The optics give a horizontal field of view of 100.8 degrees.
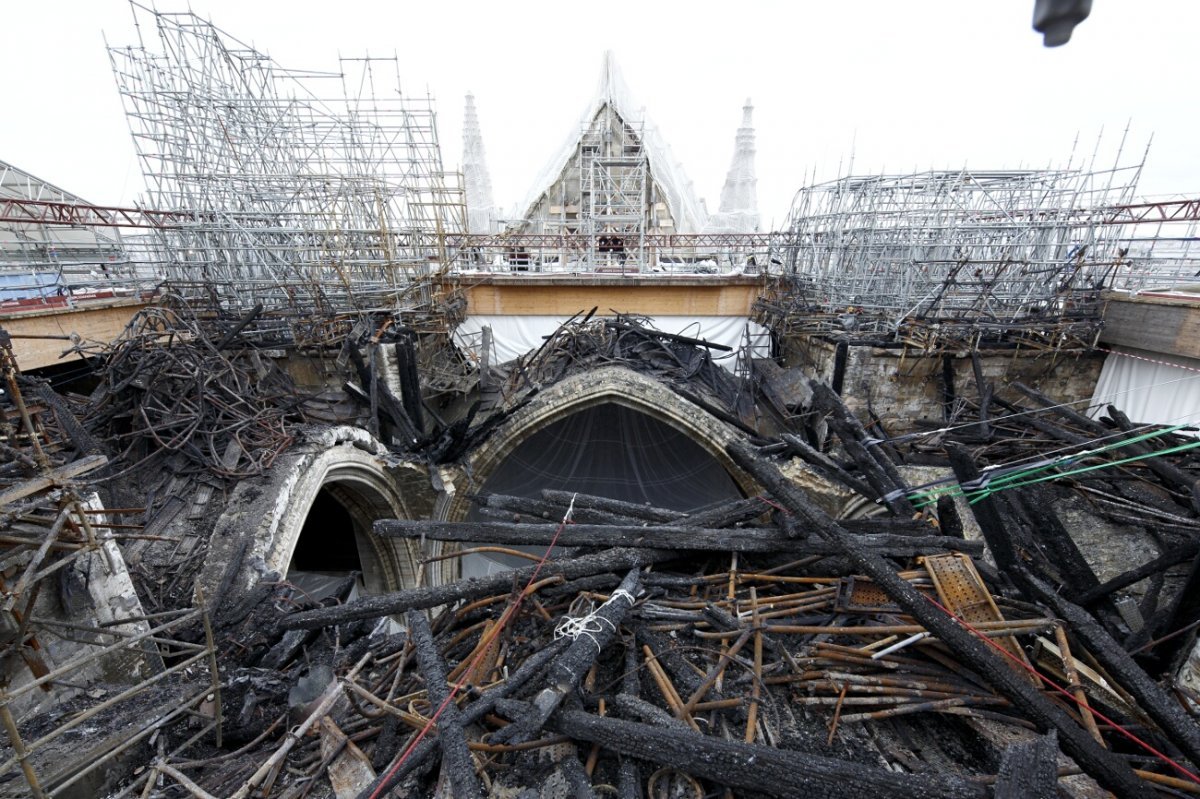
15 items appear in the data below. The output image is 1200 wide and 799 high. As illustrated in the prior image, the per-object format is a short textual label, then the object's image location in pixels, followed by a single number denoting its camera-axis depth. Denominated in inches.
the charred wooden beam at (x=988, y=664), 79.7
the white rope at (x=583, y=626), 103.2
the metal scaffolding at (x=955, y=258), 318.3
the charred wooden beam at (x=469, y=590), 122.0
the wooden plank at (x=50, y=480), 103.0
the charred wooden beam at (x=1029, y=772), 69.5
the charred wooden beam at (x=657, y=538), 122.7
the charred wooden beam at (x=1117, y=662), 84.7
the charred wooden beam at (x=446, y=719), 77.9
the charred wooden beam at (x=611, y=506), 145.6
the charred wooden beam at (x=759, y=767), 73.6
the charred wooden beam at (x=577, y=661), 84.4
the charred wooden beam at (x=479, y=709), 82.1
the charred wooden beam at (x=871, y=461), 151.0
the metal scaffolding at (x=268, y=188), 354.0
